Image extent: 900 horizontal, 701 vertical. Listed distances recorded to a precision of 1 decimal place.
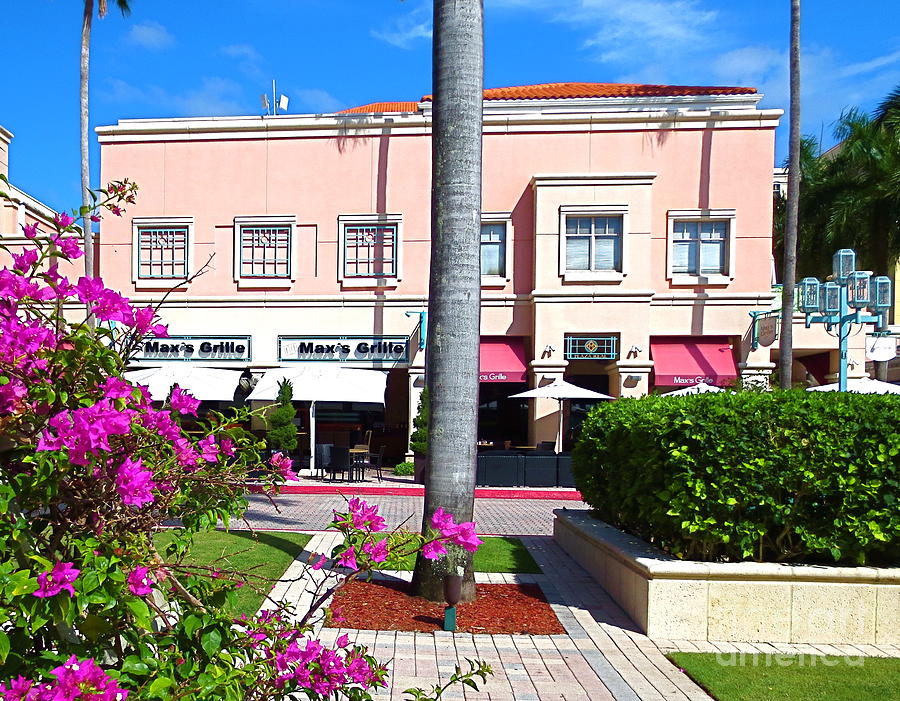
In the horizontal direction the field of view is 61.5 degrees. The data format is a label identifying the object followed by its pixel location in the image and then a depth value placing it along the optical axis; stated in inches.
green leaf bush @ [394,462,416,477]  809.5
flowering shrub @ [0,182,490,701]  81.0
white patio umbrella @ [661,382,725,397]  708.4
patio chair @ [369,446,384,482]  784.9
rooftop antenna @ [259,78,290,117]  1014.6
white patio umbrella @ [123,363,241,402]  791.7
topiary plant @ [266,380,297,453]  738.8
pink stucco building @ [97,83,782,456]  857.5
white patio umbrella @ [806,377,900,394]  672.6
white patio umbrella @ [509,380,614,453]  786.8
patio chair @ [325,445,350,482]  738.8
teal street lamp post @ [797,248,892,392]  683.4
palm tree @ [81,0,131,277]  905.5
